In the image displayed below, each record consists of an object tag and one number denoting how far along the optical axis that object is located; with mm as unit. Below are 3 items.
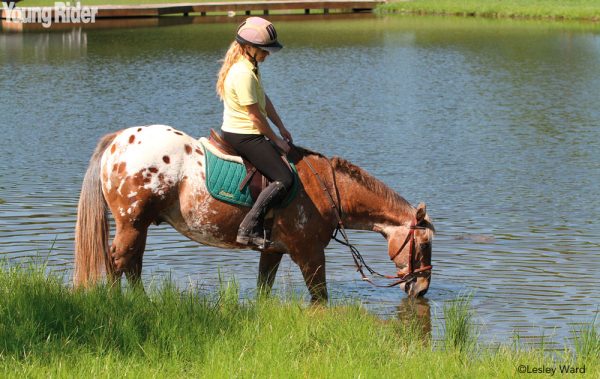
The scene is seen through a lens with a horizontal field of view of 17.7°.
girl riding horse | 15043
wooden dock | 89966
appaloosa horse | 15218
